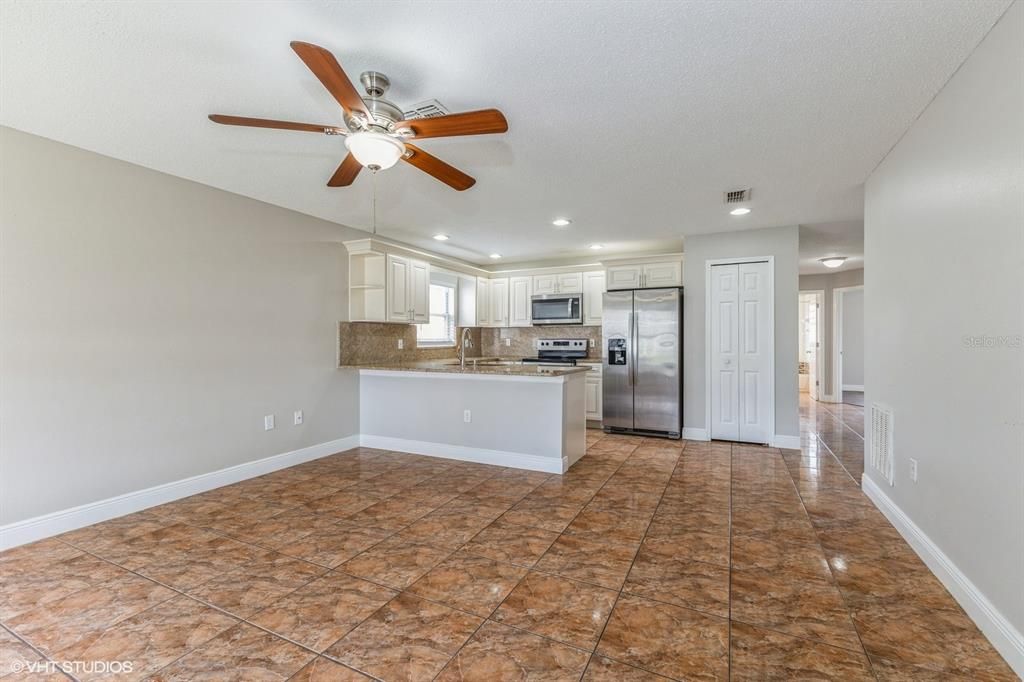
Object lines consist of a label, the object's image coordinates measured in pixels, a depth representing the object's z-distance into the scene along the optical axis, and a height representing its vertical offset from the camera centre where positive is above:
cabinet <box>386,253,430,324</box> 4.93 +0.64
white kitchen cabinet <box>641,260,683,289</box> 5.55 +0.91
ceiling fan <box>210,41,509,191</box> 1.78 +0.96
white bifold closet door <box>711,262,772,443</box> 4.92 -0.07
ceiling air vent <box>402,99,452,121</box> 2.30 +1.24
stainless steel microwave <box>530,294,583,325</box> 6.36 +0.55
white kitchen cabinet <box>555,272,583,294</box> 6.45 +0.92
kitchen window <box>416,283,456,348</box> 6.18 +0.35
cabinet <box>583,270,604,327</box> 6.30 +0.71
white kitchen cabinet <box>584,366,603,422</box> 6.04 -0.66
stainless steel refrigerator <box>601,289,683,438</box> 5.31 -0.19
